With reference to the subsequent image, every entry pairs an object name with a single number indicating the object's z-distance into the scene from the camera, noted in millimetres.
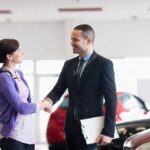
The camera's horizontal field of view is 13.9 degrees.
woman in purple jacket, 3976
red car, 8836
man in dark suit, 3937
